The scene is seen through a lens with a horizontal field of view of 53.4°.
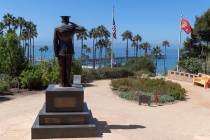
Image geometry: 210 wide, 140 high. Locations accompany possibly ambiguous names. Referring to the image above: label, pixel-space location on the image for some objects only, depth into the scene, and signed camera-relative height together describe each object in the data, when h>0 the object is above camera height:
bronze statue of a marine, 7.49 +0.88
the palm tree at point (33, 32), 40.30 +7.23
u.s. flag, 20.28 +3.97
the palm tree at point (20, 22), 36.64 +8.28
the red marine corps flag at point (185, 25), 20.77 +4.52
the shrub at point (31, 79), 14.14 -0.68
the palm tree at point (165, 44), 64.54 +8.23
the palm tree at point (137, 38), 55.64 +8.56
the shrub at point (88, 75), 17.04 -0.48
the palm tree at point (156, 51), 50.22 +4.66
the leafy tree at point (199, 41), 24.79 +3.83
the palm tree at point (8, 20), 35.44 +8.28
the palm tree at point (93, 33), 45.48 +8.00
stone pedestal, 7.10 -1.63
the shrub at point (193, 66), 21.78 +0.48
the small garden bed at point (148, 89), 12.26 -1.21
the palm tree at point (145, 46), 56.27 +6.51
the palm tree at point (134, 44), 56.74 +7.12
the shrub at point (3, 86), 12.94 -1.07
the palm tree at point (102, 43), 46.17 +5.93
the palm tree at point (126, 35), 52.45 +8.77
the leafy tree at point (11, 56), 15.07 +0.95
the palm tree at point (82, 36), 44.71 +7.19
